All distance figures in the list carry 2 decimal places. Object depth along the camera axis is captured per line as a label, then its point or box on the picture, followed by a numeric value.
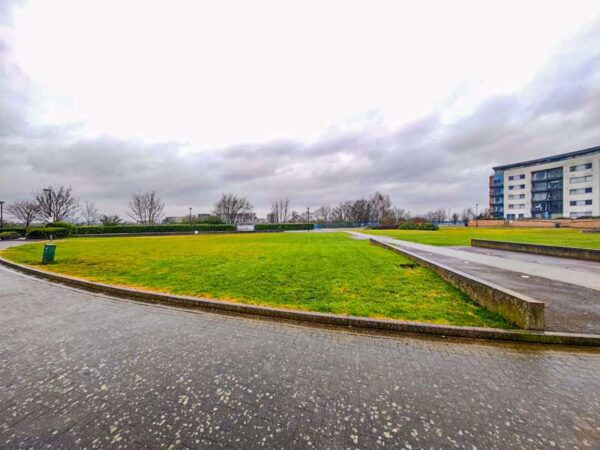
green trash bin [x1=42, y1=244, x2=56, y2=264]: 10.29
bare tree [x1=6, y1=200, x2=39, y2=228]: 41.59
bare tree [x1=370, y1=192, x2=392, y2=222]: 87.02
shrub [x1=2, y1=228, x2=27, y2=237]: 30.95
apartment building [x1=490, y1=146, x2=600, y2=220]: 60.38
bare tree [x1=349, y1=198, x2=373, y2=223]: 88.94
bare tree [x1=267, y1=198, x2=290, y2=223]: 94.69
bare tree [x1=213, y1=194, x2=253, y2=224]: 71.75
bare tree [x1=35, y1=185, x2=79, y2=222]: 40.78
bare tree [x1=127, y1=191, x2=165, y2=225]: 59.97
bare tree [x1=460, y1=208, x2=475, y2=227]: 97.16
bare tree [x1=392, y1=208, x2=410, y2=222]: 87.76
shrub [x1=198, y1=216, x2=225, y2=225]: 52.84
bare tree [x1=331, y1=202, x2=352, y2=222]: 95.75
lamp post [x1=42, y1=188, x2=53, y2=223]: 39.75
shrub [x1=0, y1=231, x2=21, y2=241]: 27.56
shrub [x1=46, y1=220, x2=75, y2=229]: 31.54
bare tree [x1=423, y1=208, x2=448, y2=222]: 101.62
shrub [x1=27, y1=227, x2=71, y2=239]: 27.97
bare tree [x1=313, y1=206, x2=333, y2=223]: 106.67
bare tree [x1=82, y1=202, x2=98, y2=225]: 62.53
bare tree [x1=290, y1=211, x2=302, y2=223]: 97.04
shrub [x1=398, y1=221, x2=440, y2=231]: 46.76
